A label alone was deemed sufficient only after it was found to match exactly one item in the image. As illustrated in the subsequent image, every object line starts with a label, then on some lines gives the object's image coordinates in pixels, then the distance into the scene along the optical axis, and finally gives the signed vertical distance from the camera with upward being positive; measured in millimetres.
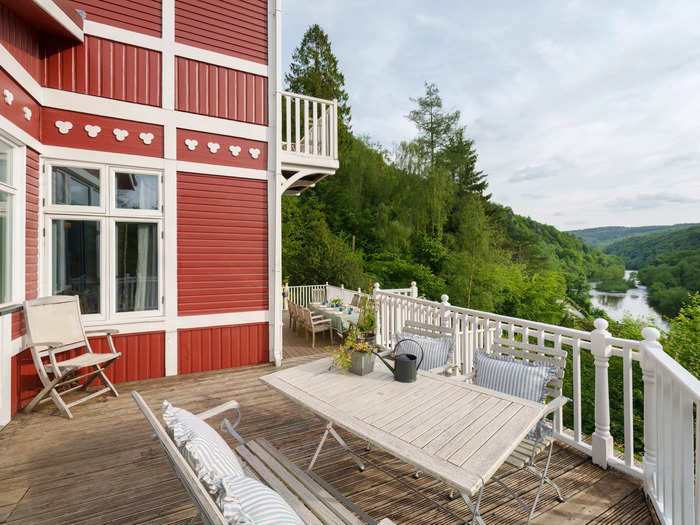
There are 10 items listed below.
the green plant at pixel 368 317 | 6266 -1092
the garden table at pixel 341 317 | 7316 -1193
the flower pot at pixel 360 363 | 2566 -748
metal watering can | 2406 -736
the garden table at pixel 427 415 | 1487 -841
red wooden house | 3658 +1124
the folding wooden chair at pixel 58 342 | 3467 -846
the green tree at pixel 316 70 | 20078 +11349
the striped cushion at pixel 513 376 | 2465 -845
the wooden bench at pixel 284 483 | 1170 -1072
